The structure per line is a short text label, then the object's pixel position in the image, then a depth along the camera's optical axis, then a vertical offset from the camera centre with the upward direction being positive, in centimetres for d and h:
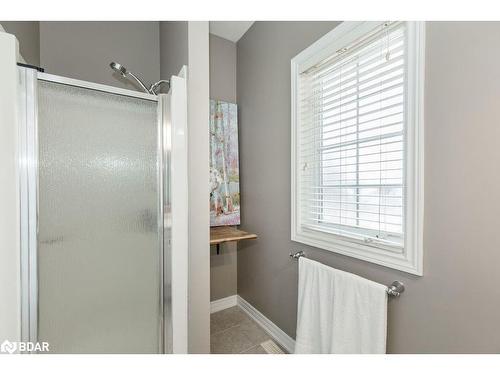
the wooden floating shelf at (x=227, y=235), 166 -39
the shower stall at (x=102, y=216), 96 -15
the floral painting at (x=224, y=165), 195 +17
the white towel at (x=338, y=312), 100 -62
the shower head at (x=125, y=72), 127 +65
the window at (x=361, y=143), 93 +21
